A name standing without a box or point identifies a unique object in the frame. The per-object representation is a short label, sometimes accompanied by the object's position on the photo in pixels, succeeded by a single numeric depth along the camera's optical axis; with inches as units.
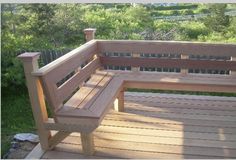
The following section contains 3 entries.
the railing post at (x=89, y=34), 193.0
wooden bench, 126.3
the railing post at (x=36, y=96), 123.2
